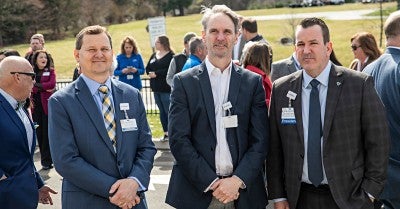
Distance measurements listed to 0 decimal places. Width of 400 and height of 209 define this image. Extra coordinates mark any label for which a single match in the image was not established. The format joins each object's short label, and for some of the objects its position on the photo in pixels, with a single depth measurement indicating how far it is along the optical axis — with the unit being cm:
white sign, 1592
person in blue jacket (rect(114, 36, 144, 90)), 1093
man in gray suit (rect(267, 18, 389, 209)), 350
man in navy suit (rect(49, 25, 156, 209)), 342
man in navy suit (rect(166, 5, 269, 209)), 367
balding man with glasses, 394
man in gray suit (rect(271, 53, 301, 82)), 642
